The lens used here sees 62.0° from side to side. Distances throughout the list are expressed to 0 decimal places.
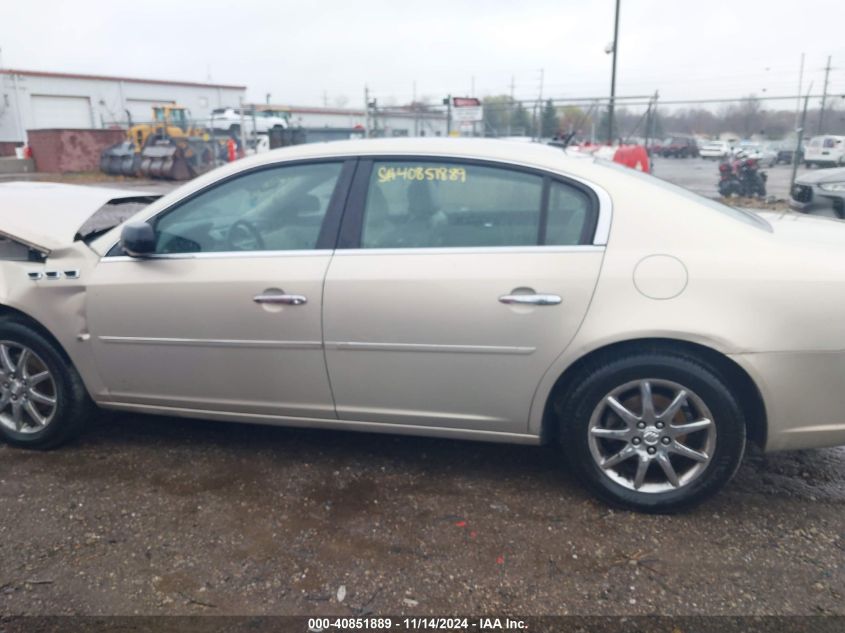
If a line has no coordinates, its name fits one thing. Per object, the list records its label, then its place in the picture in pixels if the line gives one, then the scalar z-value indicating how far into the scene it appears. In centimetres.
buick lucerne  282
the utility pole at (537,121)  1669
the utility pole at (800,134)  1289
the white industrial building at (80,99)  3691
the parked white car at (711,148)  2970
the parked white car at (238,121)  3453
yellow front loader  2244
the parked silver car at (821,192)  798
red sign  1795
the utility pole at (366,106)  1852
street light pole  1930
